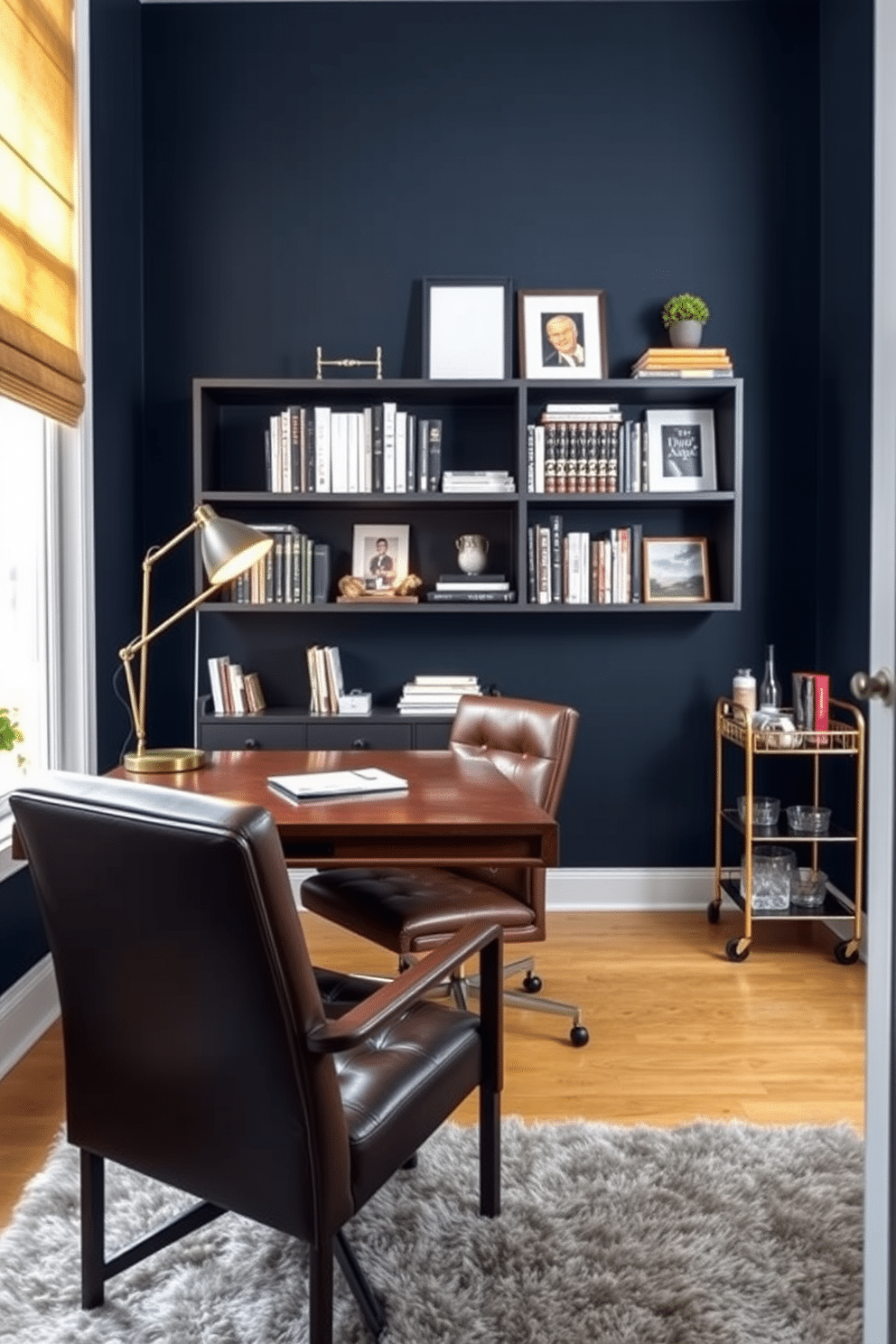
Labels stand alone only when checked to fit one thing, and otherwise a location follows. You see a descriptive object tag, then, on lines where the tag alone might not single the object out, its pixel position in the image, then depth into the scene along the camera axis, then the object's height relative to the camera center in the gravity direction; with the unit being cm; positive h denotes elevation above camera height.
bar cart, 344 -60
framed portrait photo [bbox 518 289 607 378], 382 +105
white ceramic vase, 383 +29
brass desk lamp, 250 +18
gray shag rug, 170 -105
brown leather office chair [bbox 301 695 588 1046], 249 -61
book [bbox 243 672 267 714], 379 -19
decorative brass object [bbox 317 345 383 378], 378 +94
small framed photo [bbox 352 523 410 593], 392 +30
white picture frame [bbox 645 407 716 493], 381 +65
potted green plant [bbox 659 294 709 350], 375 +108
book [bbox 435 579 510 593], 371 +16
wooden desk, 208 -37
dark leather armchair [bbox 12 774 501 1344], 136 -51
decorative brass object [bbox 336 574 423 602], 374 +16
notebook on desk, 229 -32
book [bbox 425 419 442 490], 371 +61
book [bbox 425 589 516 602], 371 +13
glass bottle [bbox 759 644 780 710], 369 -19
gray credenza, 362 -31
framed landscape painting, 386 +24
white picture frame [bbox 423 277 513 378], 381 +107
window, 301 +14
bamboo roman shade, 266 +111
